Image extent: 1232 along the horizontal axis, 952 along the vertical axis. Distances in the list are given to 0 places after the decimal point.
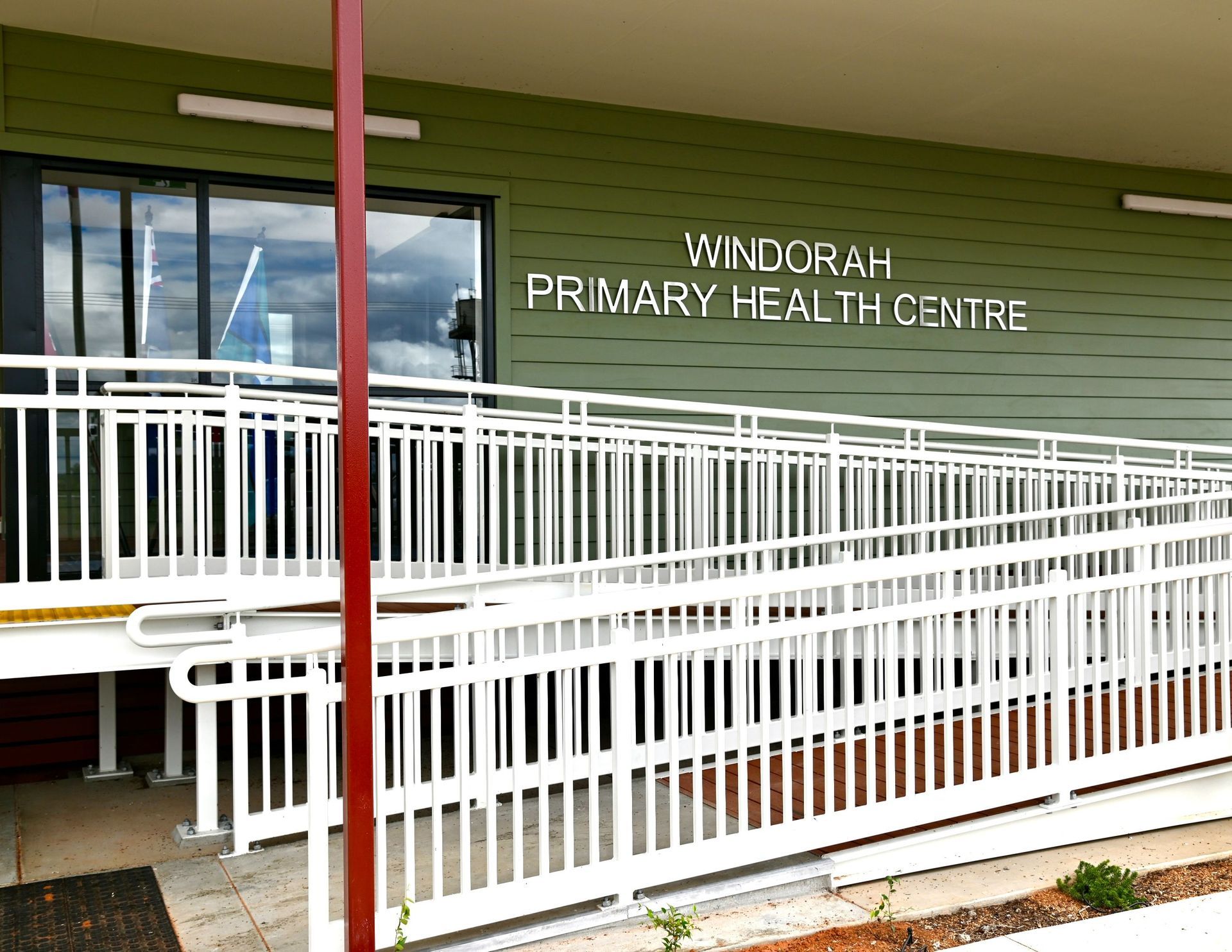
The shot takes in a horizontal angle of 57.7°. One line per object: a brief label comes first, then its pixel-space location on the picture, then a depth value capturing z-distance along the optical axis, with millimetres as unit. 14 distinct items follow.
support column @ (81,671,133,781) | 5672
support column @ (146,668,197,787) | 5578
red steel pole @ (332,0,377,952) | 2920
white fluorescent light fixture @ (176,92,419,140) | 6102
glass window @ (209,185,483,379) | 6312
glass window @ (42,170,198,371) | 5895
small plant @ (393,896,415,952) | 3127
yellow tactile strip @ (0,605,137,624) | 4316
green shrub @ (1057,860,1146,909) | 3834
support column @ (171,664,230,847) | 4531
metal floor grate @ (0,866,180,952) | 3568
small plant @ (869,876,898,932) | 3595
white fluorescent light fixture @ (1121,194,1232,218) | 8961
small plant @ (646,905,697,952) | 3348
